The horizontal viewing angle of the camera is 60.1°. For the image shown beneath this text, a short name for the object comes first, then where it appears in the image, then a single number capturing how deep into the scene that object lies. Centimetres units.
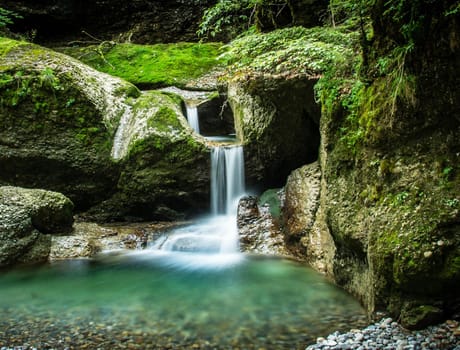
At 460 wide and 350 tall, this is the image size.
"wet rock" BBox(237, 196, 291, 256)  693
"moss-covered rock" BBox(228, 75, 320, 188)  711
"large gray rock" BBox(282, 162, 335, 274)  582
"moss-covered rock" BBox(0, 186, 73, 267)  641
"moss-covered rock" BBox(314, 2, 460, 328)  331
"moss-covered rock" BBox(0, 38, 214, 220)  794
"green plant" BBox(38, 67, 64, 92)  795
